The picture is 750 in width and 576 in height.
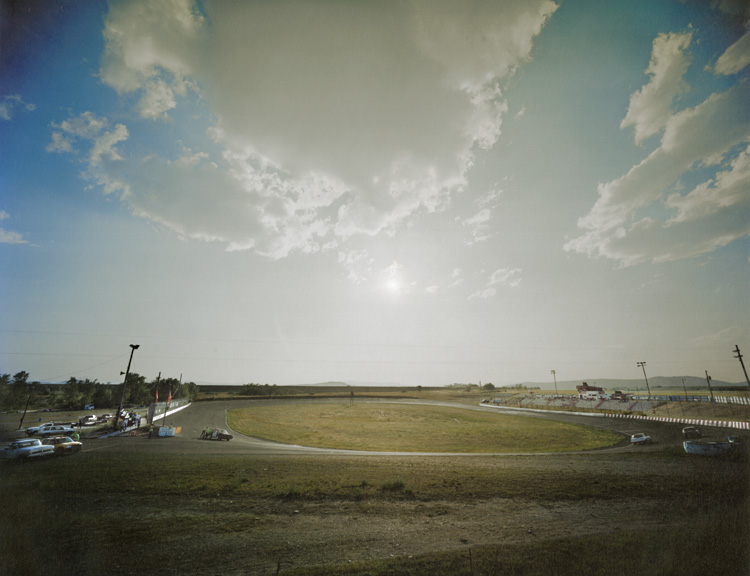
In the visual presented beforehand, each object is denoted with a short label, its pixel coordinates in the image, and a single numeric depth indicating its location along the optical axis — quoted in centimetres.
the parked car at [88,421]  5171
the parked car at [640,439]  3472
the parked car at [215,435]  3941
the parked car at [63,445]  2597
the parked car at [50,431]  3547
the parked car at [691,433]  3525
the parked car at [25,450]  2314
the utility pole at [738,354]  5143
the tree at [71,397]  8056
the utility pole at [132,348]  4523
